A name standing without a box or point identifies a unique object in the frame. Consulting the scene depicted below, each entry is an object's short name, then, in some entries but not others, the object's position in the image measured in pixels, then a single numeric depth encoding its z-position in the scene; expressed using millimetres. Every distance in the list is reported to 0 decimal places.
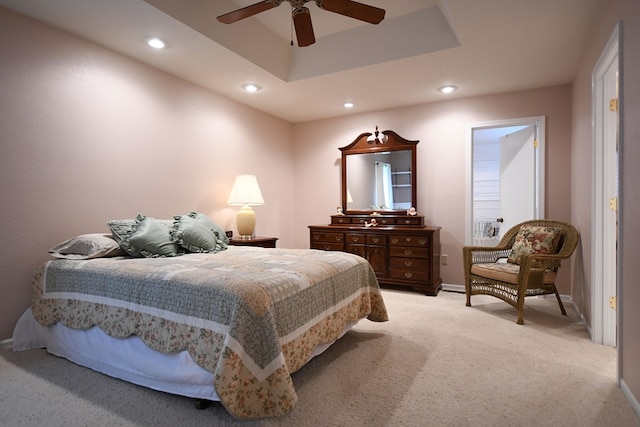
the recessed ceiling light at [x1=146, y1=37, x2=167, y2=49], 2771
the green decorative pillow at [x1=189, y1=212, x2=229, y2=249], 3094
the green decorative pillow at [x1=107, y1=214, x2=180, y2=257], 2520
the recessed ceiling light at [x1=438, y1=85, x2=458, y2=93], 3864
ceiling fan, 2039
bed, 1549
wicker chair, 2992
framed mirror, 4531
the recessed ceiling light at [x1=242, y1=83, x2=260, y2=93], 3793
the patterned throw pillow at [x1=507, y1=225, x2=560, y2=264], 3258
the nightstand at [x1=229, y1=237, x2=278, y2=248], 3742
